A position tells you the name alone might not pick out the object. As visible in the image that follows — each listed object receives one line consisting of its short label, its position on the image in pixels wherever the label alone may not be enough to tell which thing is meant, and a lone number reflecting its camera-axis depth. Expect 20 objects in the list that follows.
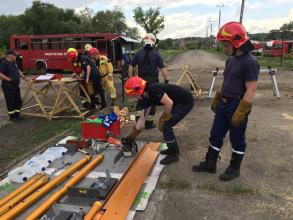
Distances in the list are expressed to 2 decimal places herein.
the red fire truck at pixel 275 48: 28.00
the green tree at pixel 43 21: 36.71
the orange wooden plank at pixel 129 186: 2.61
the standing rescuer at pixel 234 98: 2.94
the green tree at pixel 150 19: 49.90
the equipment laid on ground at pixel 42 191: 2.59
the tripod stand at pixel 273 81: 7.54
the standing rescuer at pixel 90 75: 6.46
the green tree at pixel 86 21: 40.84
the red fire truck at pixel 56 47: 15.58
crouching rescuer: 3.34
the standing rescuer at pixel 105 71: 7.05
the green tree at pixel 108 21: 46.26
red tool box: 4.30
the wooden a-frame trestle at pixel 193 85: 7.71
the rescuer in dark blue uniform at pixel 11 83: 5.84
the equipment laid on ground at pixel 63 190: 2.53
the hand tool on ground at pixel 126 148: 3.75
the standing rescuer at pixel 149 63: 5.05
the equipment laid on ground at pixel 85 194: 2.81
